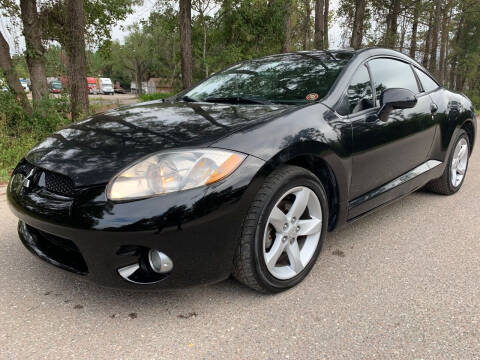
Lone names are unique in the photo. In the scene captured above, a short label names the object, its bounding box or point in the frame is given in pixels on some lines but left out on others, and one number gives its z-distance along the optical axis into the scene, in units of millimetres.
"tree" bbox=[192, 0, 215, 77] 17778
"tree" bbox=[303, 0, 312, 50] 23156
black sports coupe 1725
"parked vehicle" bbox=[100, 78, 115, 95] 61550
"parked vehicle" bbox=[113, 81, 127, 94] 85062
